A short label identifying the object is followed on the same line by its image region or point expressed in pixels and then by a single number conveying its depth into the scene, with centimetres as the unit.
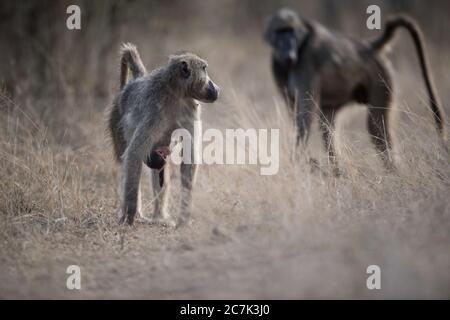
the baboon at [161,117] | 868
